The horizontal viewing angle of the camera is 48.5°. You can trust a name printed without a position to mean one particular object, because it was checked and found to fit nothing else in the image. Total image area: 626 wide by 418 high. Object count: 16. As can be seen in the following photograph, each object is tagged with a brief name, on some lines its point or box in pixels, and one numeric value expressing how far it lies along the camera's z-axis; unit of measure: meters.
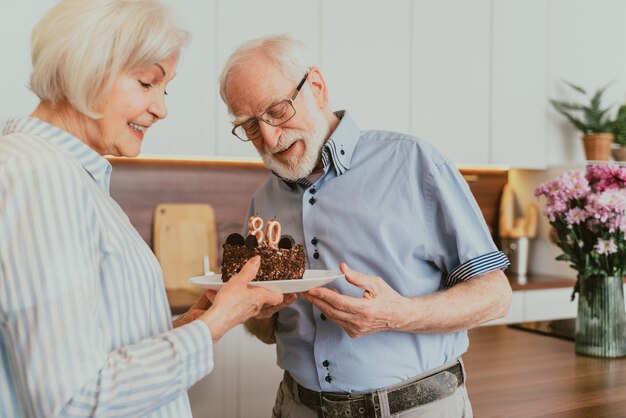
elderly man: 1.28
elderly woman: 0.78
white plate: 1.08
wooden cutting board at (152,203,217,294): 2.88
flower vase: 1.91
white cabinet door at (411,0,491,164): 3.18
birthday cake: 1.30
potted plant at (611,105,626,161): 3.59
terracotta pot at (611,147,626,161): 3.59
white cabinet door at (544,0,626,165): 3.56
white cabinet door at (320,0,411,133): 2.95
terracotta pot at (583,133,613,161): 3.52
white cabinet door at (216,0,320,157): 2.72
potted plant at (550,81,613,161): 3.53
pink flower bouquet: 1.87
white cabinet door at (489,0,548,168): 3.40
